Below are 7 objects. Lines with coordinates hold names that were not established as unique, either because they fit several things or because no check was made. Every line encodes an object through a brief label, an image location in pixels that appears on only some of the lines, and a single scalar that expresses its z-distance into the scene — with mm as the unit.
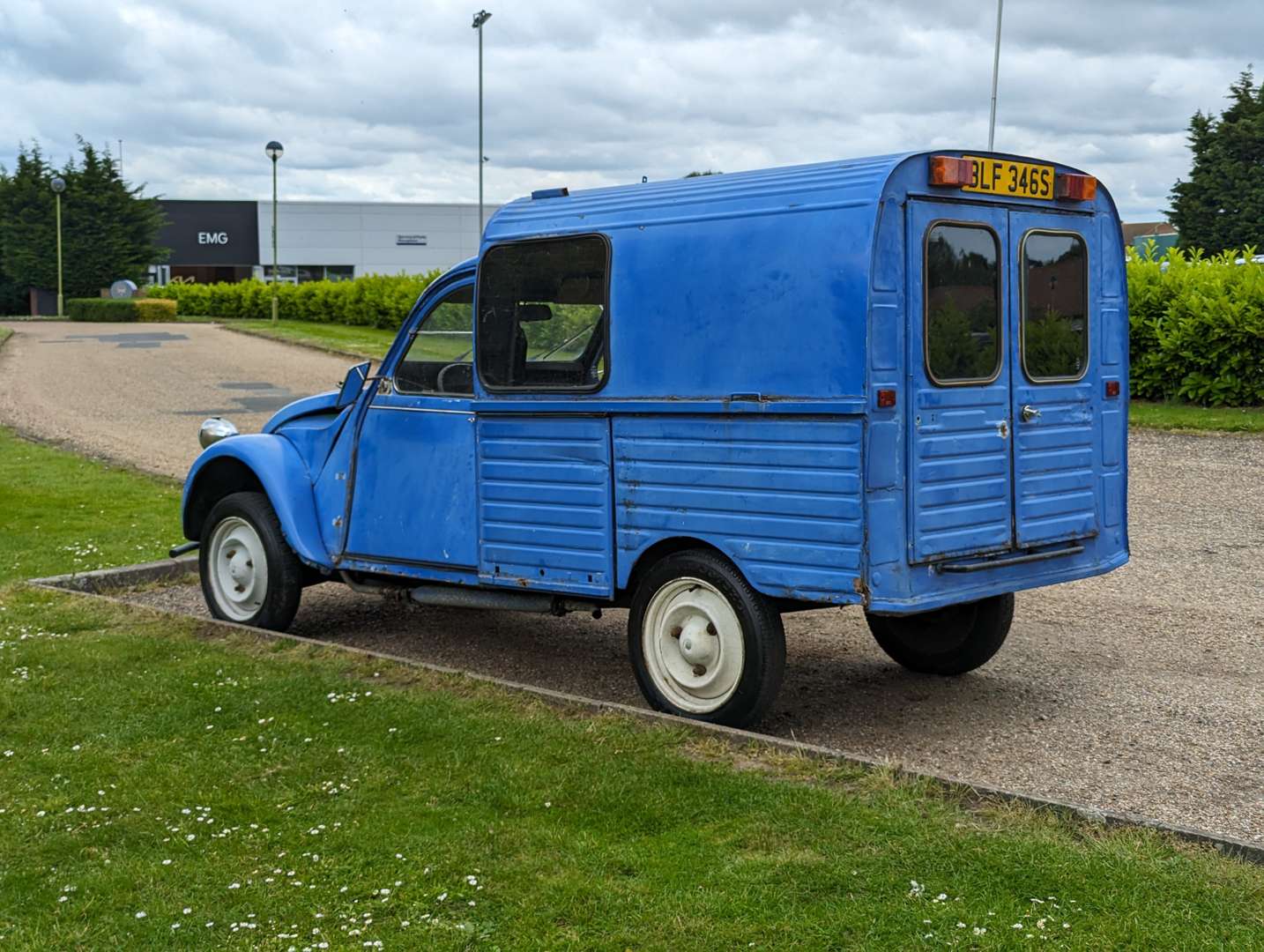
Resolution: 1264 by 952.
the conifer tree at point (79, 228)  54406
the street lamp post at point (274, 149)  39969
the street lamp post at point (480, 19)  45691
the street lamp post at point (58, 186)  49188
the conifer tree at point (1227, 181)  46844
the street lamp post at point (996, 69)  34344
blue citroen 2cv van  5652
